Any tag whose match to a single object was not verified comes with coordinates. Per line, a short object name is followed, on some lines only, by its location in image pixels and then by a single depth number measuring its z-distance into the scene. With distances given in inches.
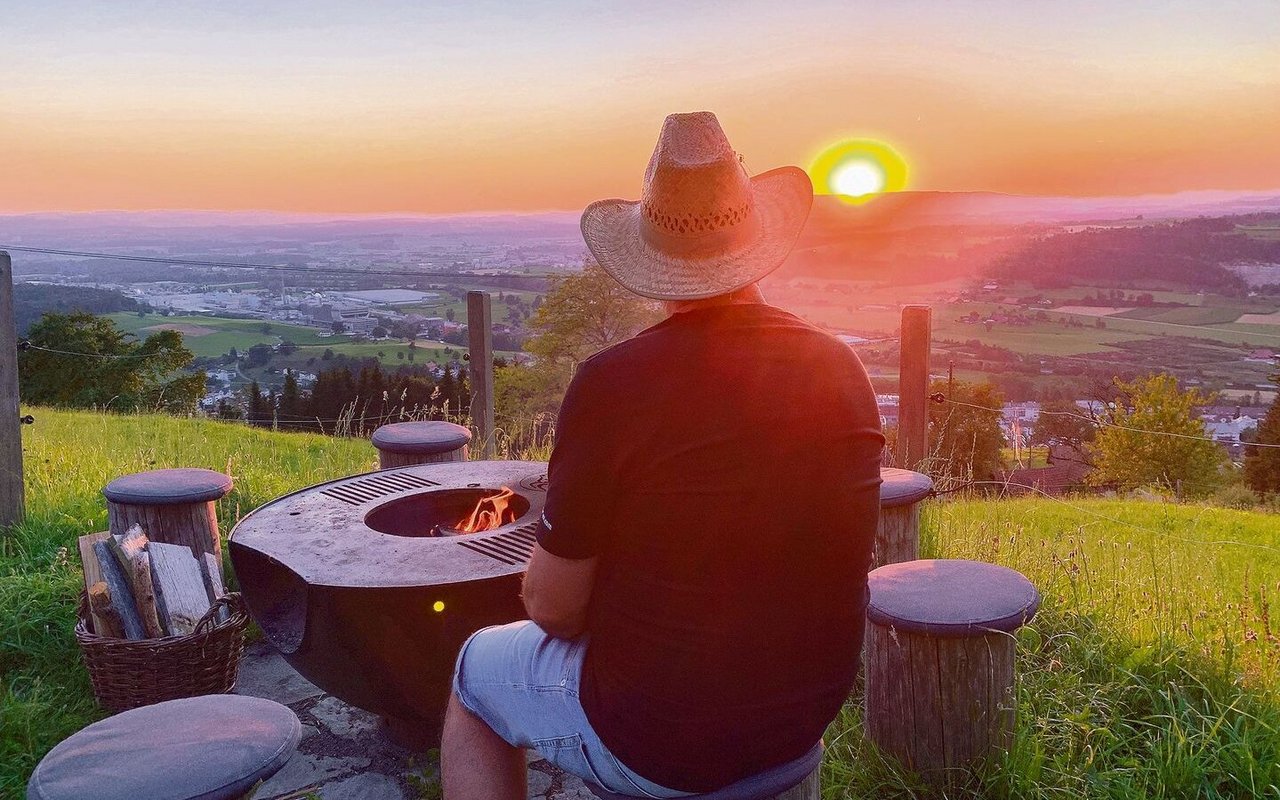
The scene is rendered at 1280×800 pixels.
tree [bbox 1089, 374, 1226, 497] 1458.0
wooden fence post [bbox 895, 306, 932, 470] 198.2
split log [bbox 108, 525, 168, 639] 141.6
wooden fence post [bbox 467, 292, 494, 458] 253.1
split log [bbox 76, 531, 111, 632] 144.2
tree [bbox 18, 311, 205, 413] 1366.9
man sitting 65.6
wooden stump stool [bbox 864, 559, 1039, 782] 109.3
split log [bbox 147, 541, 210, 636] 142.1
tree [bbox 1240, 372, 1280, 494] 1327.5
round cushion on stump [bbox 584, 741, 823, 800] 73.5
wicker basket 135.2
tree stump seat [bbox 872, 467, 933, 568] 160.4
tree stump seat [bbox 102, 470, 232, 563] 161.6
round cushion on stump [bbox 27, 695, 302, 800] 72.0
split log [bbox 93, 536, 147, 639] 140.8
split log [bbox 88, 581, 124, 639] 138.5
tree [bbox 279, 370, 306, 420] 1167.0
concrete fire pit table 110.1
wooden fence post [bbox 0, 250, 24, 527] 206.7
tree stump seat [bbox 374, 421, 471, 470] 189.3
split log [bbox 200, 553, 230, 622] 149.7
